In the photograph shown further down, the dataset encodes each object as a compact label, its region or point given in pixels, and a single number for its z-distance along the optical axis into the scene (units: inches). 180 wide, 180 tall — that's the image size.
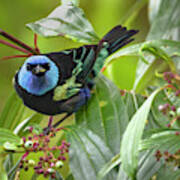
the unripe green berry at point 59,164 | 89.8
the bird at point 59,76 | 94.2
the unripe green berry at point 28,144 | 89.8
